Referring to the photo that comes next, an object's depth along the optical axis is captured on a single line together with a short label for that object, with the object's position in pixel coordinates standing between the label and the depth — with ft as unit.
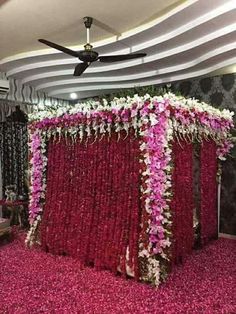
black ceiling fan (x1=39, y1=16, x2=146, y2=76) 10.58
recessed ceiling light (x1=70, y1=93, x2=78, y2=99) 20.65
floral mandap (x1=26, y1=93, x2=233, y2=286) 8.65
